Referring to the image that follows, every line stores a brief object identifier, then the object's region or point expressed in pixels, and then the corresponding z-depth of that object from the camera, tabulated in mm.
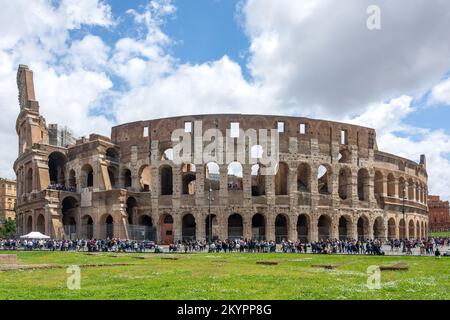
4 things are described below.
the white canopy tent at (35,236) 43312
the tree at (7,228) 86369
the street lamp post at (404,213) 59625
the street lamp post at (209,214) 49834
